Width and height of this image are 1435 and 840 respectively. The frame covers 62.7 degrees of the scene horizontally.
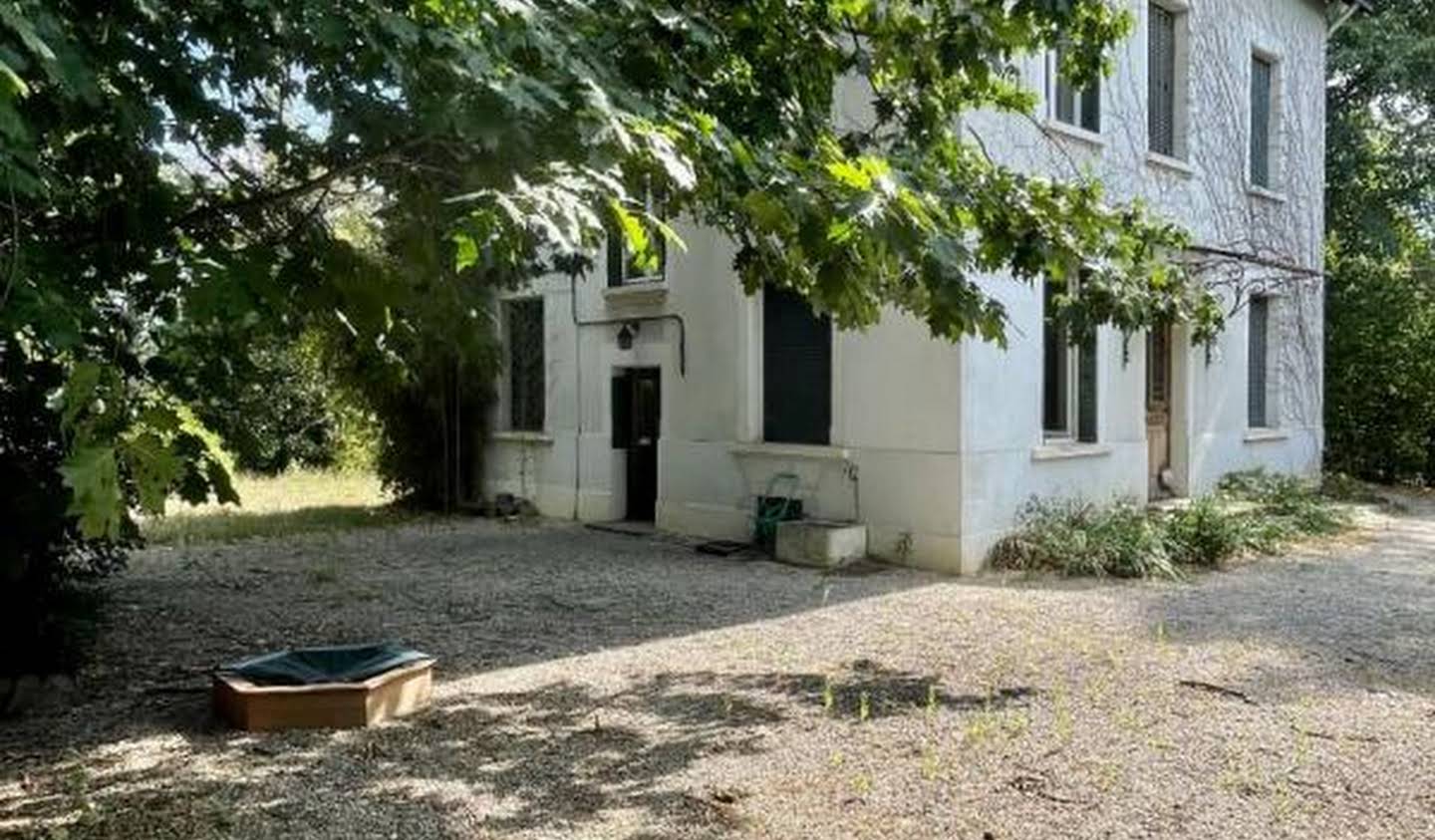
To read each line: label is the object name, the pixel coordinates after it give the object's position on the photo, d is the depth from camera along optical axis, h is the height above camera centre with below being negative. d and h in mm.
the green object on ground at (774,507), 10914 -828
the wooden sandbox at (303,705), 5145 -1262
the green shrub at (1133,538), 9586 -1029
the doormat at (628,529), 12359 -1175
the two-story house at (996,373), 10180 +473
